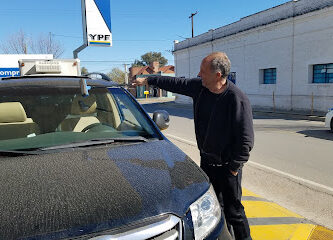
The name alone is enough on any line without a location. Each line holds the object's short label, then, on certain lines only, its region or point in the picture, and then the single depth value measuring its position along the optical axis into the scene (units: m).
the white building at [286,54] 15.46
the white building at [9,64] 12.00
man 2.38
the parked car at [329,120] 9.17
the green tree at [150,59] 87.75
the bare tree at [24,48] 28.24
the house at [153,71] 50.19
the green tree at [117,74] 71.21
